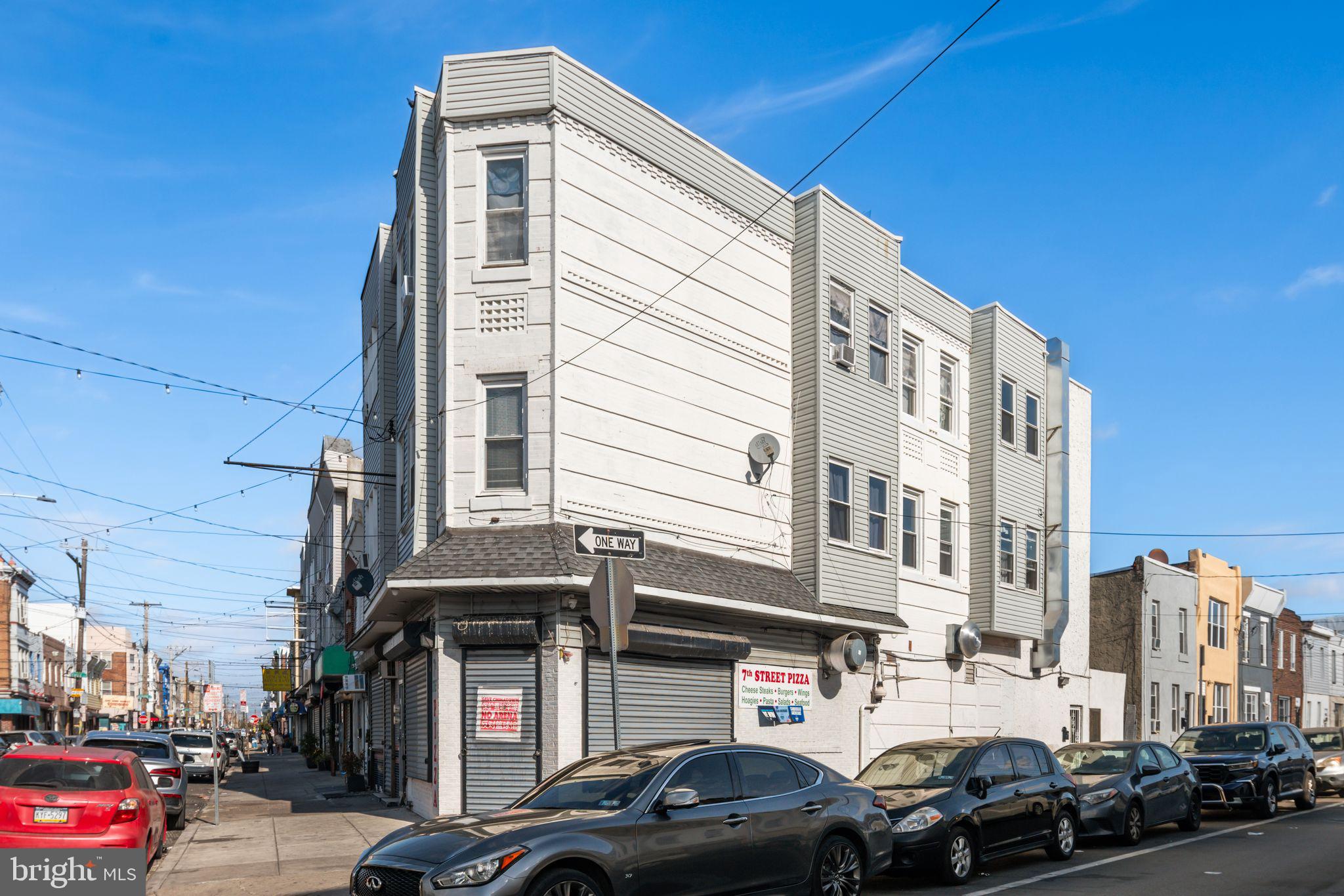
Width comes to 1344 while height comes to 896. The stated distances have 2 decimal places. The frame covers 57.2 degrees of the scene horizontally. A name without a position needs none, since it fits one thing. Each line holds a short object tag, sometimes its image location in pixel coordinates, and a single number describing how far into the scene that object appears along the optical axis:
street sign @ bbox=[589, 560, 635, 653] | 11.93
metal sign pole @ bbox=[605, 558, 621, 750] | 11.41
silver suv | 19.64
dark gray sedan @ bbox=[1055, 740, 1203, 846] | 15.77
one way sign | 13.04
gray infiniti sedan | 8.36
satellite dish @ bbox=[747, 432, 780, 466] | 20.91
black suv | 19.81
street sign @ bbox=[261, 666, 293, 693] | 23.00
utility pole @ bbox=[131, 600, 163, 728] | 85.61
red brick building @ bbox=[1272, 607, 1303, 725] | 51.09
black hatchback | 12.41
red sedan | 12.46
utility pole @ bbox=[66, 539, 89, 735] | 48.92
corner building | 17.08
